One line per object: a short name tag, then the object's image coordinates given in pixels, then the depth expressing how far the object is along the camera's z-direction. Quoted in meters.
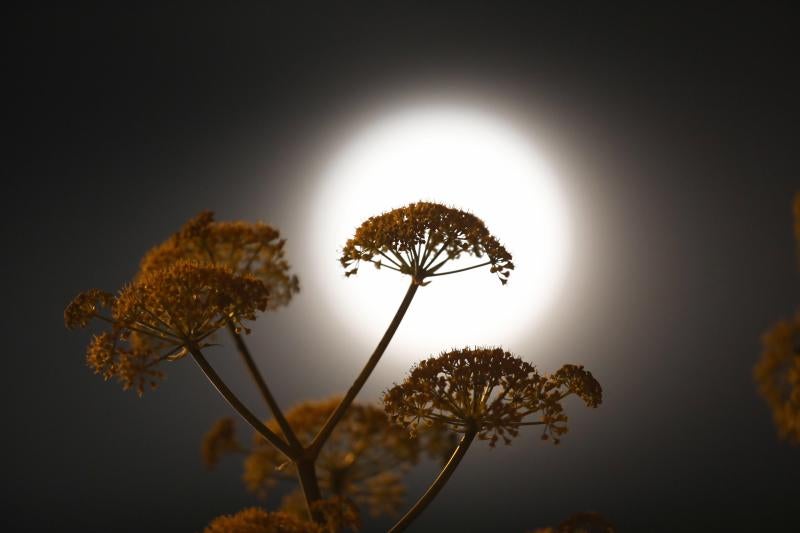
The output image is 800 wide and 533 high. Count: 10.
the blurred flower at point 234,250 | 3.59
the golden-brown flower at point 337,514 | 3.43
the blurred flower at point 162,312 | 3.46
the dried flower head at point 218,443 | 3.63
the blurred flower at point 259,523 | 3.42
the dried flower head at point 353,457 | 3.62
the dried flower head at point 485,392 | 3.47
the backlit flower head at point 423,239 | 3.49
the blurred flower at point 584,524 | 3.47
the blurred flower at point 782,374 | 3.51
